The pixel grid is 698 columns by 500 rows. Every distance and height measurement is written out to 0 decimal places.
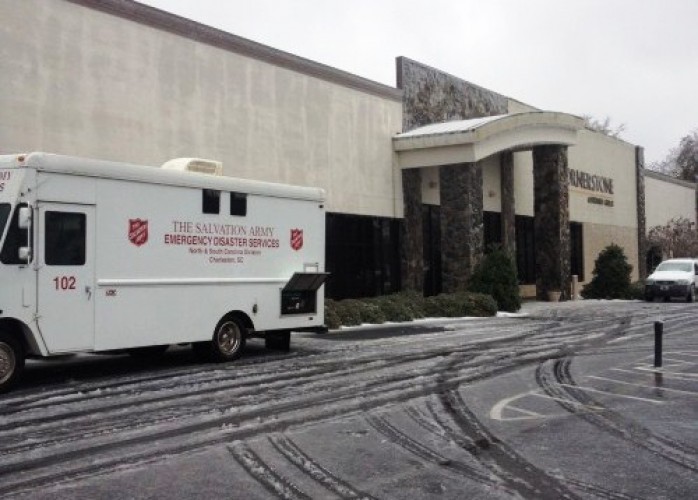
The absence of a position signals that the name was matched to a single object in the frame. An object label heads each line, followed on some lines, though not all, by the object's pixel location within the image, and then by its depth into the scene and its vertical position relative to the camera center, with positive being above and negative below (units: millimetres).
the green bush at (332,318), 18655 -1084
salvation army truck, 9547 +272
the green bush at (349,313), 19422 -1011
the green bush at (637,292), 33938 -891
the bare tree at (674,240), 48438 +2169
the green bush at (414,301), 21795 -807
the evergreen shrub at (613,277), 34156 -189
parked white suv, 30766 -365
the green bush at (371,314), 20062 -1061
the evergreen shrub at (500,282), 24875 -271
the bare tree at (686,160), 78438 +12147
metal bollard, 11773 -1214
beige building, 15867 +4134
